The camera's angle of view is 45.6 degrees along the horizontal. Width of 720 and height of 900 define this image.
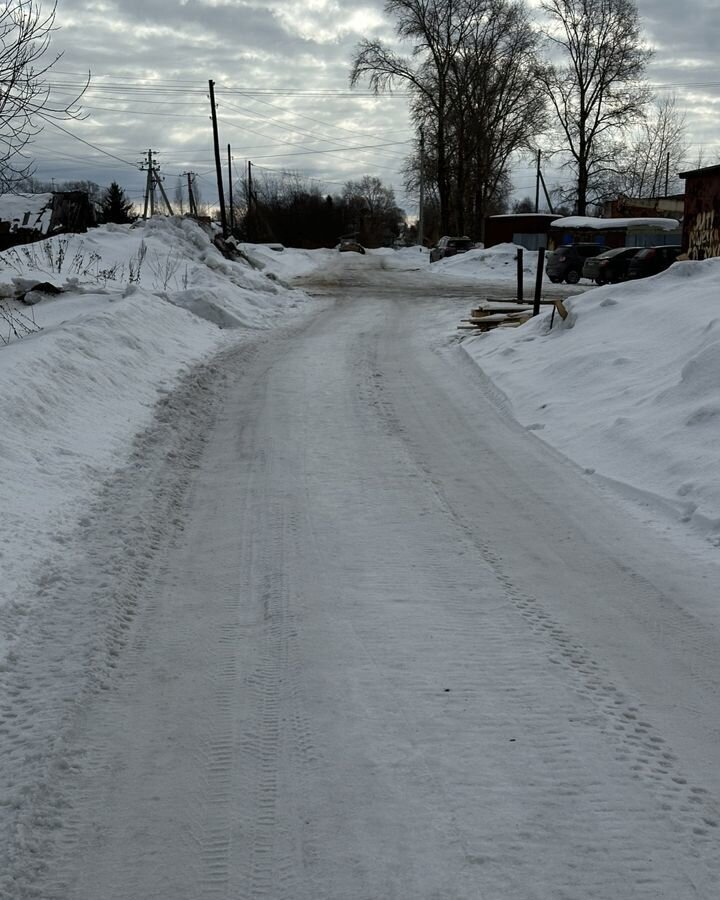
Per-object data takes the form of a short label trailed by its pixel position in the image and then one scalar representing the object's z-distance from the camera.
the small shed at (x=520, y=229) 45.22
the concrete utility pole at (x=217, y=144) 41.09
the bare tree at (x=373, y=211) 97.69
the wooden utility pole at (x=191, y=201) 59.09
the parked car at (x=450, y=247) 47.28
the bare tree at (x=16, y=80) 8.95
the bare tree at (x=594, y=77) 47.25
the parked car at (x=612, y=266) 28.09
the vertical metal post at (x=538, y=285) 15.50
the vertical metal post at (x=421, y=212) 59.29
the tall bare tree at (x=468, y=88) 47.28
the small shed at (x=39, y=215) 24.97
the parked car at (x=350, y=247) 68.44
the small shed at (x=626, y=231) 39.59
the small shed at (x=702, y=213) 21.33
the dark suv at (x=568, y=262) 31.28
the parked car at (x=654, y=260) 26.34
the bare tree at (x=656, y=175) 77.81
